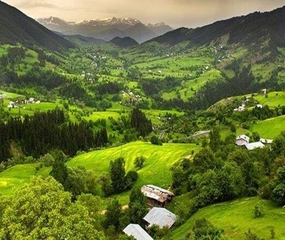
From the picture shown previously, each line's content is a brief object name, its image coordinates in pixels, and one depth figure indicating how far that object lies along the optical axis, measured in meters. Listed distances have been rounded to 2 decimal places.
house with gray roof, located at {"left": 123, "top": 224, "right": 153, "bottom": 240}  68.28
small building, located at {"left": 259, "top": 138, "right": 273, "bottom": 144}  151.12
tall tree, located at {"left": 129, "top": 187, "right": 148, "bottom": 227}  84.31
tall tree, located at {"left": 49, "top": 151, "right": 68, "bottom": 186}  105.98
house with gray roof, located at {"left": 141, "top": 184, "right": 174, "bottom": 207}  96.62
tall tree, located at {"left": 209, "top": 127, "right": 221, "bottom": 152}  119.34
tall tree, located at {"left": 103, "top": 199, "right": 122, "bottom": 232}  80.12
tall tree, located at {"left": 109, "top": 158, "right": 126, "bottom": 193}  117.69
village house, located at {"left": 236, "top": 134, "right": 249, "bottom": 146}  147.43
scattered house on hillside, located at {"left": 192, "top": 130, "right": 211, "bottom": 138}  192.25
